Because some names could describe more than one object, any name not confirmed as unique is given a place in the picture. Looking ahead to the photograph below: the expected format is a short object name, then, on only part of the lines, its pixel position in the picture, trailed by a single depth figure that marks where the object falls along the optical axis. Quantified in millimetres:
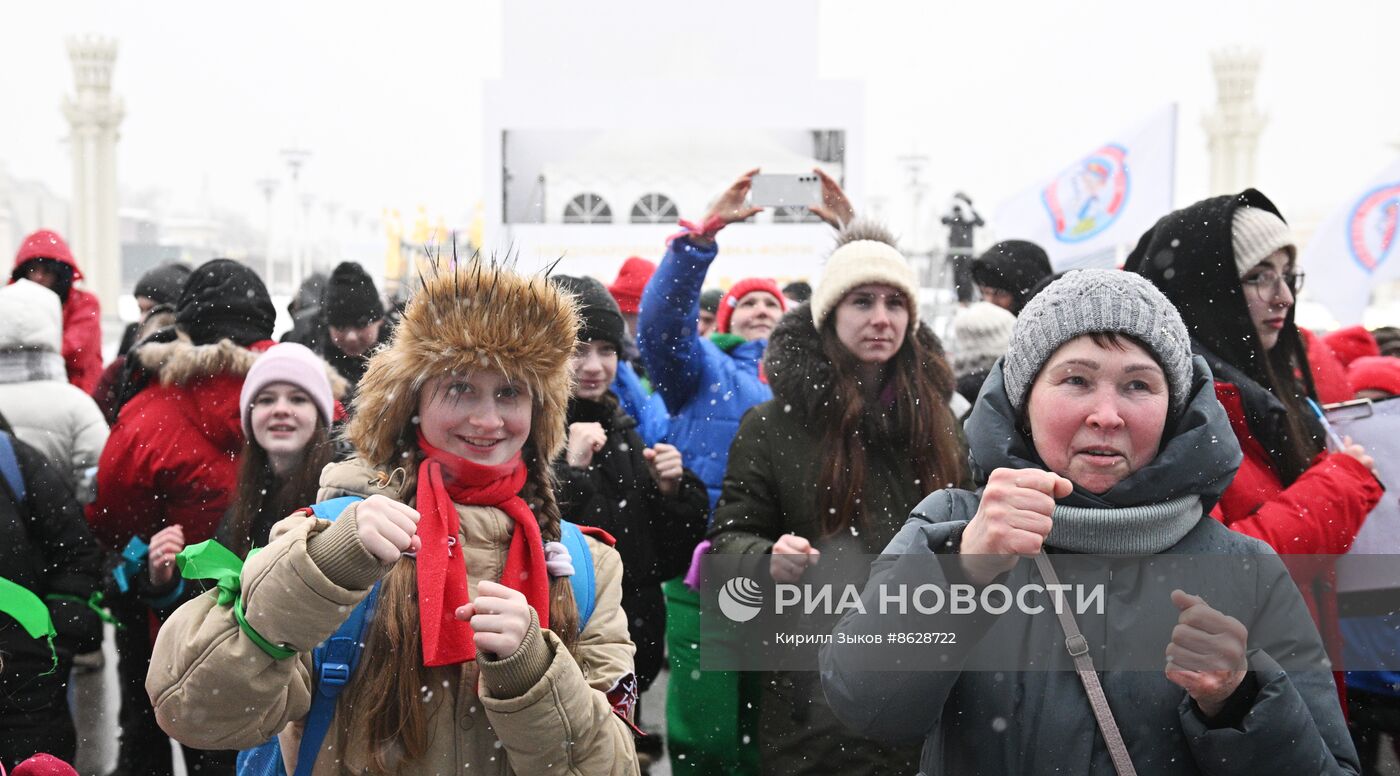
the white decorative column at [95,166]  45719
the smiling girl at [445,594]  2008
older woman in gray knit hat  1771
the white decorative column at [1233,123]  53938
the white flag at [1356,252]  8094
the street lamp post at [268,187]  28797
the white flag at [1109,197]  10312
